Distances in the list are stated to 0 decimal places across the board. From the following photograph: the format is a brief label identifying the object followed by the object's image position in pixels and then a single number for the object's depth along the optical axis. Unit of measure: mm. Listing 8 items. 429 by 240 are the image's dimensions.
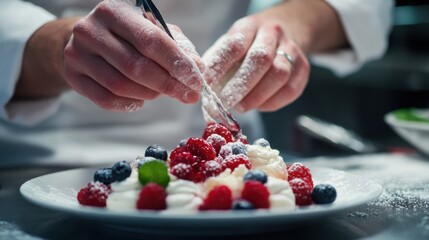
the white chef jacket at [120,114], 1643
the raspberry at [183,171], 968
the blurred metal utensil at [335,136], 2027
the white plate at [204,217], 761
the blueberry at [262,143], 1200
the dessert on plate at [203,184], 883
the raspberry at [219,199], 864
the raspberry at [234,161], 1014
